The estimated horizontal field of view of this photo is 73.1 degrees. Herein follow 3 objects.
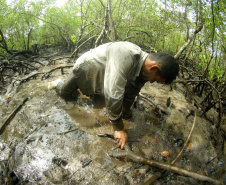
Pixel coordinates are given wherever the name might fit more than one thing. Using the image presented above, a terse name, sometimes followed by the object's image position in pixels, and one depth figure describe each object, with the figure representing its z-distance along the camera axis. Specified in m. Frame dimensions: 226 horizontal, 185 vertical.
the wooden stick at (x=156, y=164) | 1.48
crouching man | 1.83
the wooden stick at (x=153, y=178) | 1.67
